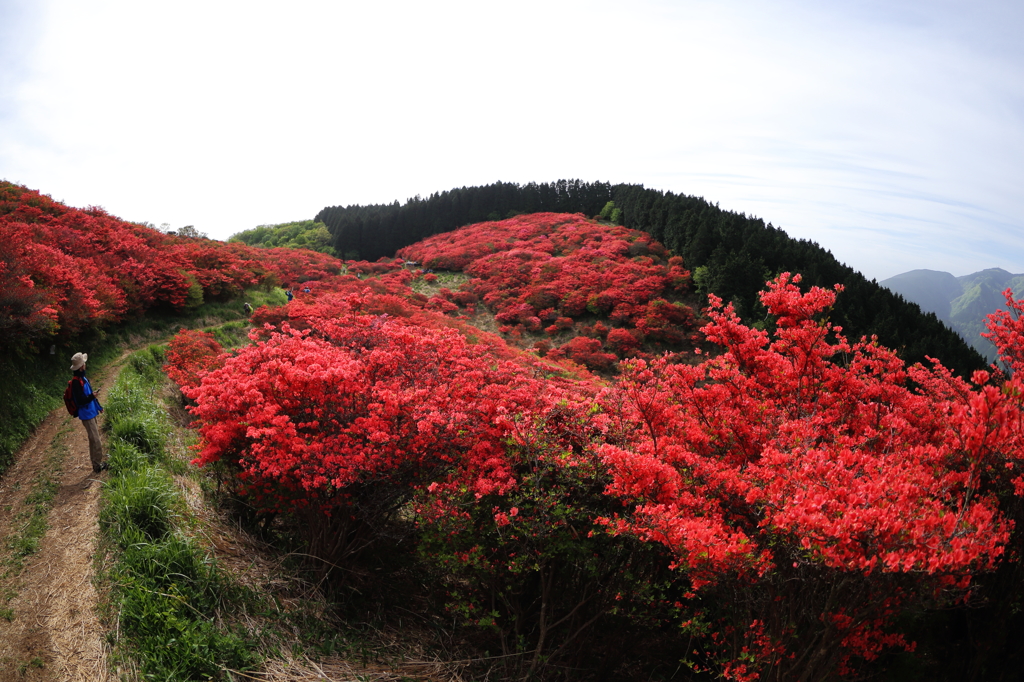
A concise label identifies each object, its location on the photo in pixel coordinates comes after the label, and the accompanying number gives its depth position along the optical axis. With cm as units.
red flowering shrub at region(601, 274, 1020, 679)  344
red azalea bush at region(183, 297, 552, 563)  558
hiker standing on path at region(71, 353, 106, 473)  675
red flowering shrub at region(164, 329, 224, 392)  1020
